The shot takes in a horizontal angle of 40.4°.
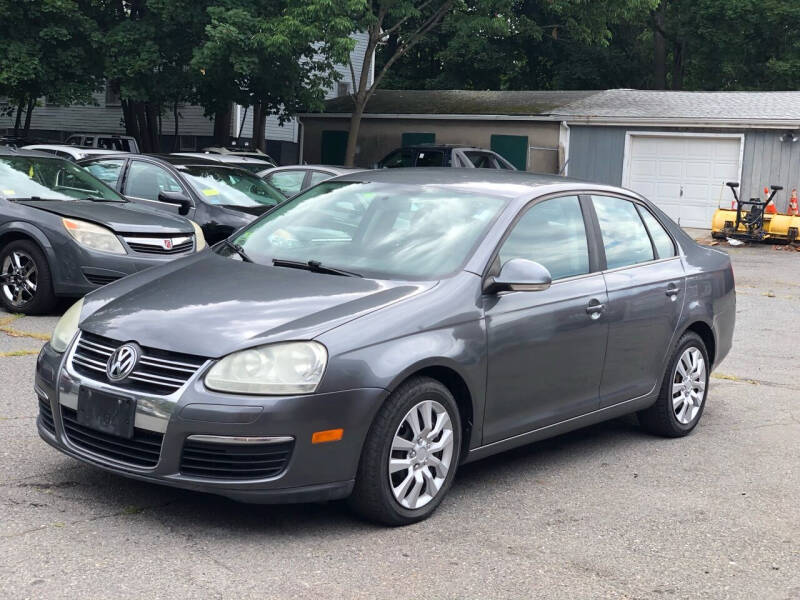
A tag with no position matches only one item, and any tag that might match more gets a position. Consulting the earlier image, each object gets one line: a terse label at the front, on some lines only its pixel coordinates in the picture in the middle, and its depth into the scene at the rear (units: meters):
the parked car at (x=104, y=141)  27.31
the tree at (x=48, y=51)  26.34
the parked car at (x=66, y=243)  9.61
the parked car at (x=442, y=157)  22.11
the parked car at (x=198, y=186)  12.66
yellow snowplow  22.06
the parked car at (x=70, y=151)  15.66
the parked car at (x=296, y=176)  15.50
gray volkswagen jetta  4.27
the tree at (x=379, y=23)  27.86
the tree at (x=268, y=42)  25.75
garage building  25.39
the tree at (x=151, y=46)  27.09
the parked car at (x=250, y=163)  17.00
